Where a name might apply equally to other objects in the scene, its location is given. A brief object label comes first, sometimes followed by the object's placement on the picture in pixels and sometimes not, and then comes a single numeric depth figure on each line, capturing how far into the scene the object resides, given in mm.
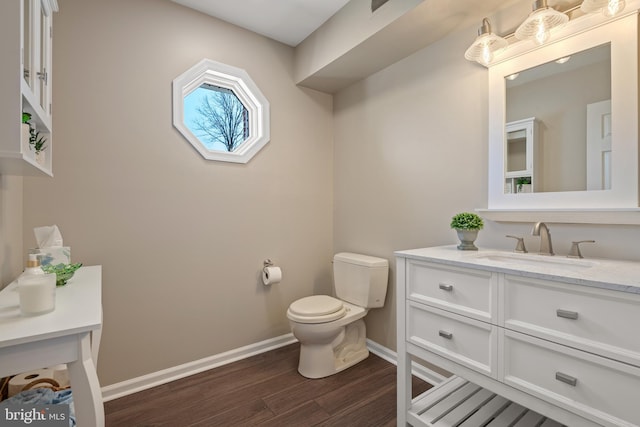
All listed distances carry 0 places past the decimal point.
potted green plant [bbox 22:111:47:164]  1128
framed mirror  1250
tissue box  1328
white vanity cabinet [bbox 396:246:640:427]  894
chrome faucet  1409
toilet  1986
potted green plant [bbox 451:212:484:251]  1585
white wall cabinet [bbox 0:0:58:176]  873
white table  786
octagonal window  2098
